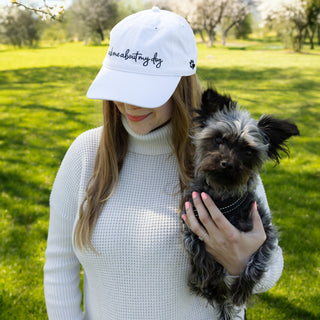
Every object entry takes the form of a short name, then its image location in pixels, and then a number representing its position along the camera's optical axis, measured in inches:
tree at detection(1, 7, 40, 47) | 1353.3
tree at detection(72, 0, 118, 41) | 1726.1
